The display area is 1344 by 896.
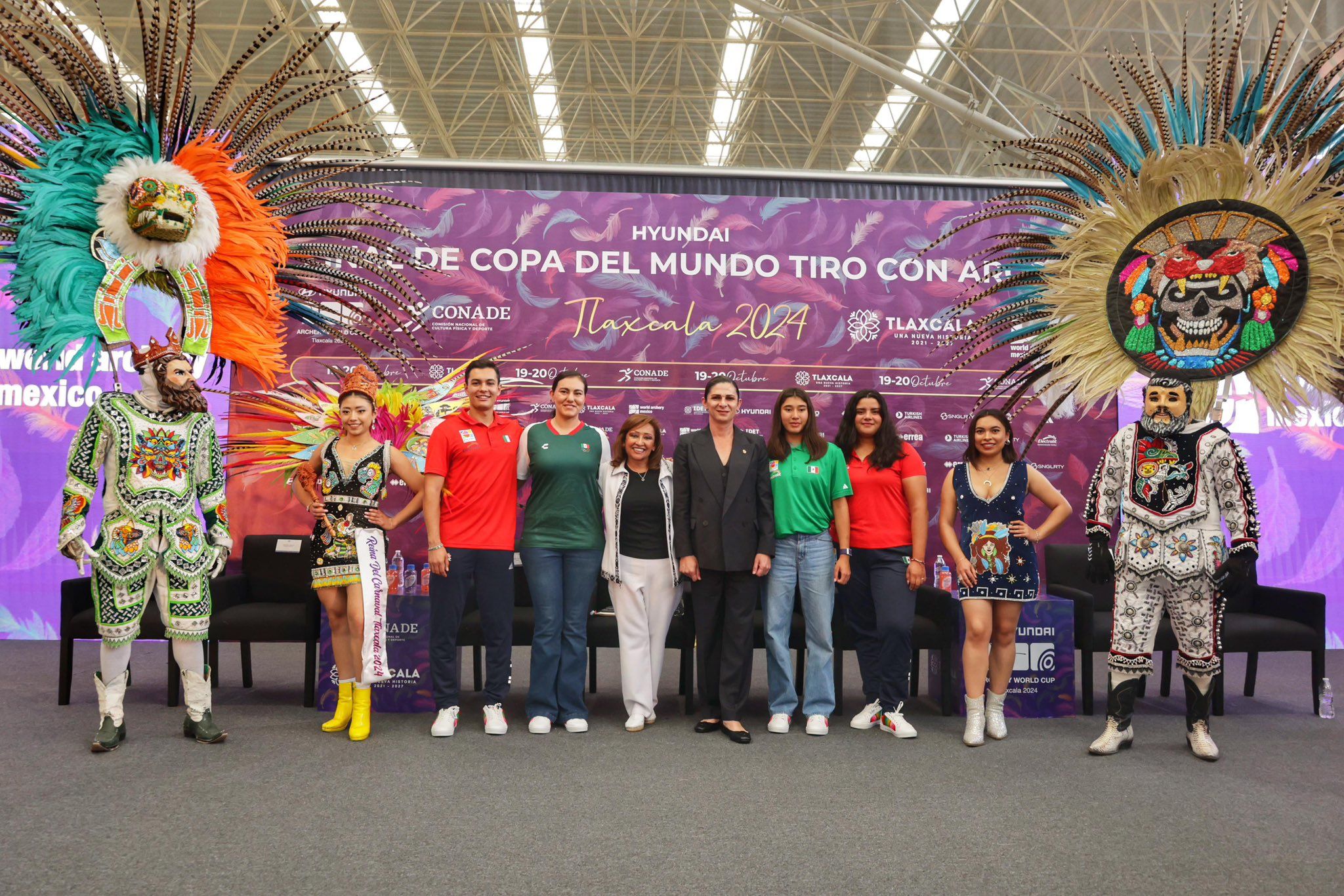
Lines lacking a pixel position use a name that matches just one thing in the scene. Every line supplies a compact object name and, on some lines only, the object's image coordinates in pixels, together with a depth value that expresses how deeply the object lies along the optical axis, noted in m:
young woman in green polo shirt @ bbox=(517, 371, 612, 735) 3.81
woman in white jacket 3.86
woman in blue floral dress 3.73
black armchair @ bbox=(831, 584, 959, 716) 4.16
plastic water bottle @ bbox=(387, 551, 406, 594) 4.68
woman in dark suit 3.75
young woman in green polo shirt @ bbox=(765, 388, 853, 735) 3.85
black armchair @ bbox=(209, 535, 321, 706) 4.29
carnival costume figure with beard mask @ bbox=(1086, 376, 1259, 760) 3.46
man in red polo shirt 3.76
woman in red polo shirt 3.85
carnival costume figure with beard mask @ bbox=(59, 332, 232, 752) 3.43
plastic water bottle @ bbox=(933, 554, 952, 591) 5.52
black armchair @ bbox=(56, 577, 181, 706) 4.21
